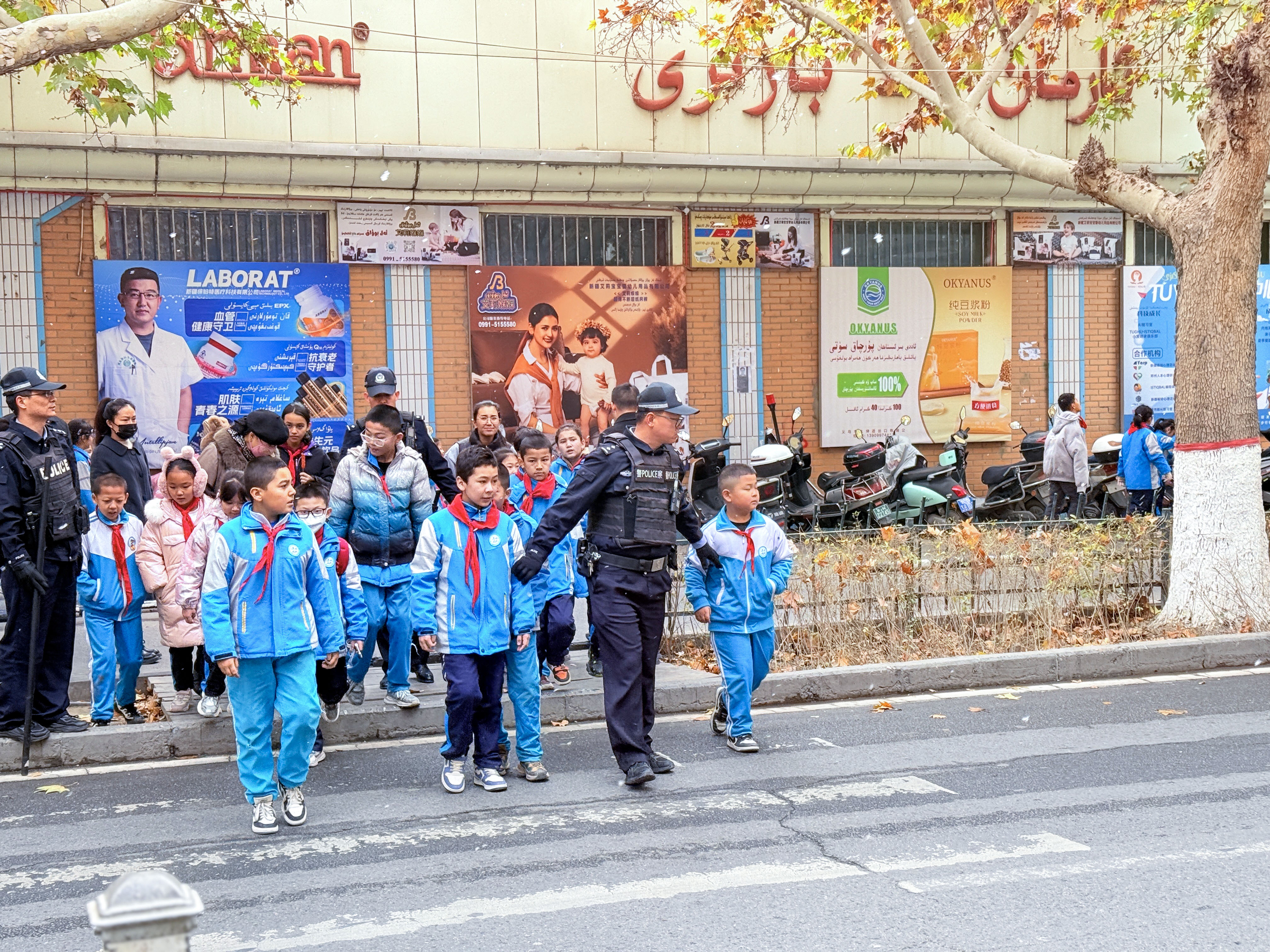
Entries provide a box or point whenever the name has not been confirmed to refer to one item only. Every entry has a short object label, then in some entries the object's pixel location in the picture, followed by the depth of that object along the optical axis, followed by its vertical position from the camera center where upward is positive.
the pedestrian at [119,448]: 8.73 -0.32
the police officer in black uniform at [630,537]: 6.30 -0.72
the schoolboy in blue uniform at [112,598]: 7.18 -1.11
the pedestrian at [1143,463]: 13.75 -0.89
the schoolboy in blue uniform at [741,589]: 6.84 -1.07
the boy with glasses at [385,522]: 7.41 -0.73
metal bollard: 2.16 -0.87
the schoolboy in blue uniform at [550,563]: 7.69 -1.04
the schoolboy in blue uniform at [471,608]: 6.20 -1.04
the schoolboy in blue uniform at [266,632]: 5.64 -1.04
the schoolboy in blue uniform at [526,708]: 6.39 -1.57
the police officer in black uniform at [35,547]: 6.68 -0.77
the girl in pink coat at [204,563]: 6.21 -0.83
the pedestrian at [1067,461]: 14.04 -0.87
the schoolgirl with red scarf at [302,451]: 8.42 -0.36
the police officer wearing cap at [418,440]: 8.07 -0.28
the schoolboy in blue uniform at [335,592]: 6.44 -0.97
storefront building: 13.17 +2.16
